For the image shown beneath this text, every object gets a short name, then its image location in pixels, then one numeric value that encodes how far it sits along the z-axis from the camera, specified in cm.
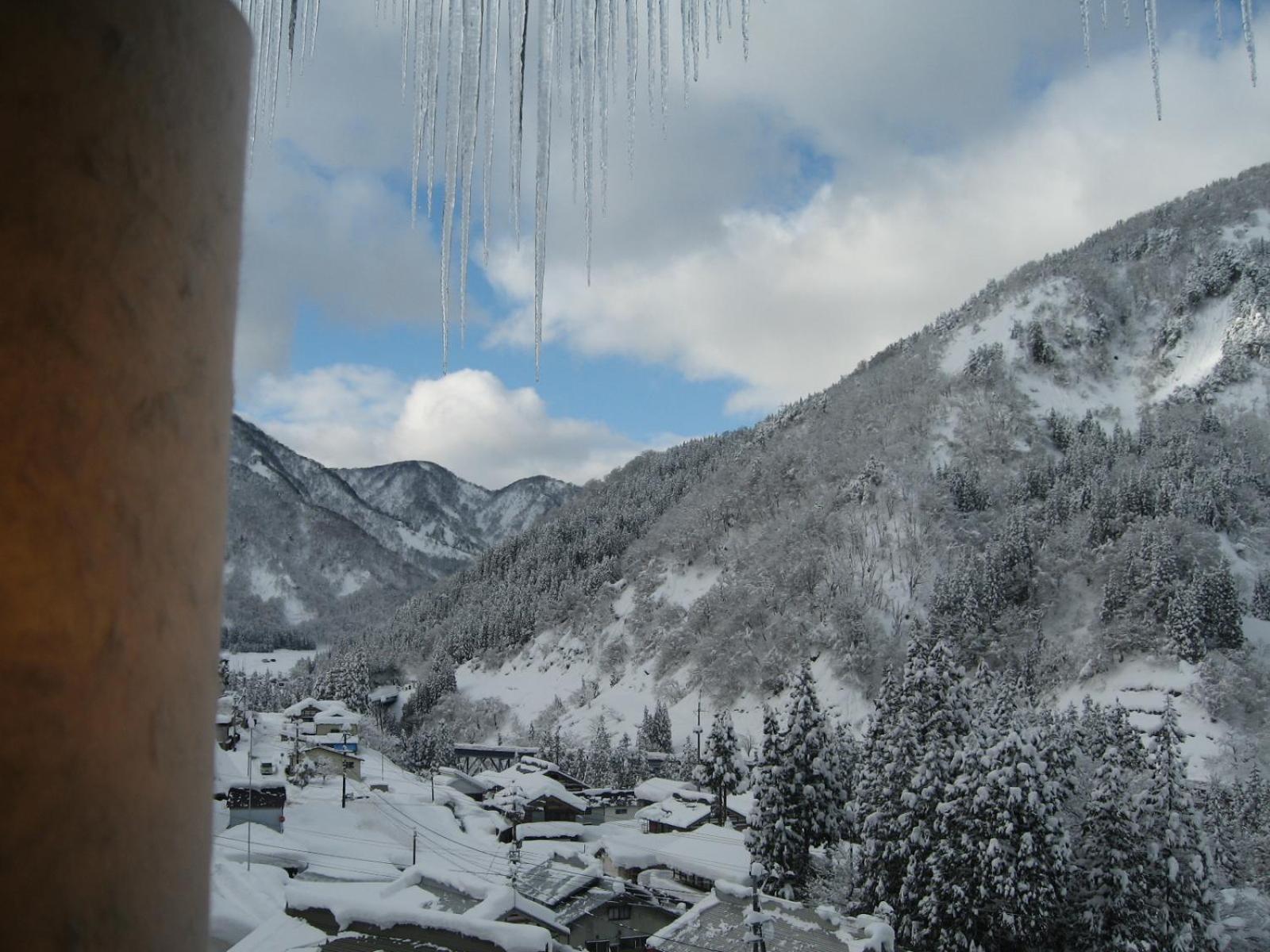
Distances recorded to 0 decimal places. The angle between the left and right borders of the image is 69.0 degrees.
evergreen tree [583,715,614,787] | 4806
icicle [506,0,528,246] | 273
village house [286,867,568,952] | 907
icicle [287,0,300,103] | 282
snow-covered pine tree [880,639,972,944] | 1869
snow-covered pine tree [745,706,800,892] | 2092
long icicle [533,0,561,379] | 303
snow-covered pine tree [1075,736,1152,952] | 1761
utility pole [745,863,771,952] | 1384
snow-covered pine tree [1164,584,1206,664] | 5138
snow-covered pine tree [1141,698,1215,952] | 1781
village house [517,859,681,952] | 1709
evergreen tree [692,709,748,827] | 3428
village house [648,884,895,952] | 1460
